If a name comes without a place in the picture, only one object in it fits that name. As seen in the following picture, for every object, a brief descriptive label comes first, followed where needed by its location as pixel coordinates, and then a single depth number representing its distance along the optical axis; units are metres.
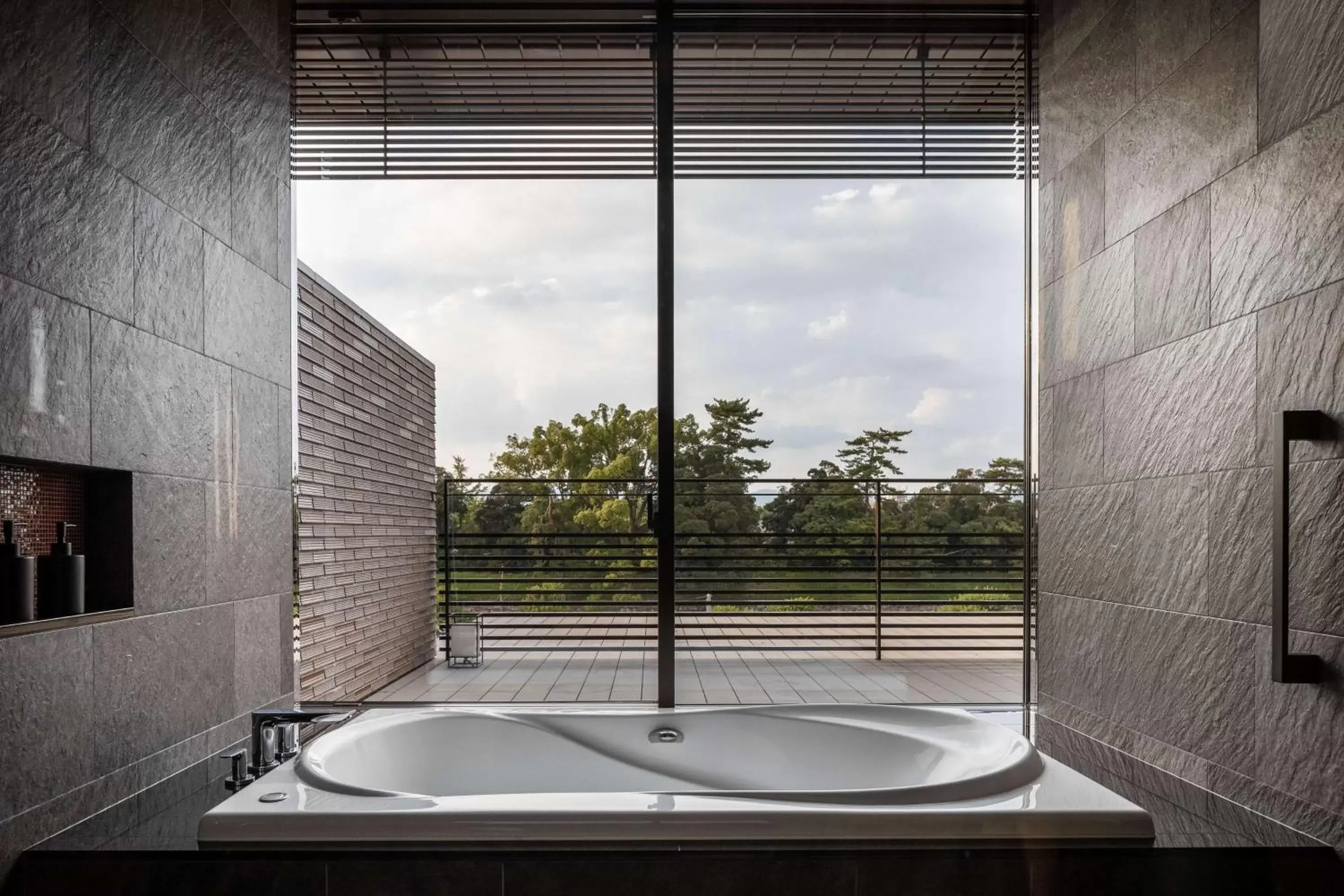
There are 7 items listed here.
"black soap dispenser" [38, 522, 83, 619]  1.58
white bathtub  1.48
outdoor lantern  4.52
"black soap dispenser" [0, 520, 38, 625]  1.45
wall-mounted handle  1.42
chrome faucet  1.89
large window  2.89
